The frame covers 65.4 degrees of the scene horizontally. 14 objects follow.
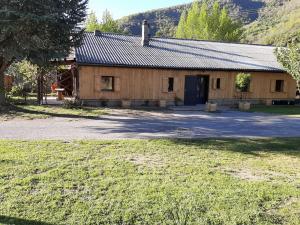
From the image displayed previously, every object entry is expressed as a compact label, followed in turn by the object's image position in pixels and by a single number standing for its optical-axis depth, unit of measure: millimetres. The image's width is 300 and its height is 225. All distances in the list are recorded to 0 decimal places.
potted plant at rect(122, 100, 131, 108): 15067
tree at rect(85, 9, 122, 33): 35074
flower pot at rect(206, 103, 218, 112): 14585
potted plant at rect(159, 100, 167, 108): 15599
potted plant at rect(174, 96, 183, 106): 16445
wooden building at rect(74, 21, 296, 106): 15038
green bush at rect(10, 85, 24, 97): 16455
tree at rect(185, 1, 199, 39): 35403
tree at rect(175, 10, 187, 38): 36710
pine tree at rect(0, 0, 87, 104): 10675
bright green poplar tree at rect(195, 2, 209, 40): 34258
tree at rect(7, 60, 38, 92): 17022
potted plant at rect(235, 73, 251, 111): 16144
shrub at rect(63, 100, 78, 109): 13611
